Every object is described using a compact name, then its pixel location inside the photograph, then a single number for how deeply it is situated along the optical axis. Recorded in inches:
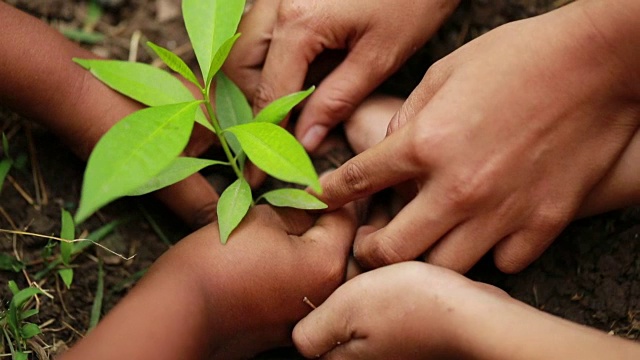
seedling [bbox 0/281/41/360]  24.1
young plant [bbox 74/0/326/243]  20.0
